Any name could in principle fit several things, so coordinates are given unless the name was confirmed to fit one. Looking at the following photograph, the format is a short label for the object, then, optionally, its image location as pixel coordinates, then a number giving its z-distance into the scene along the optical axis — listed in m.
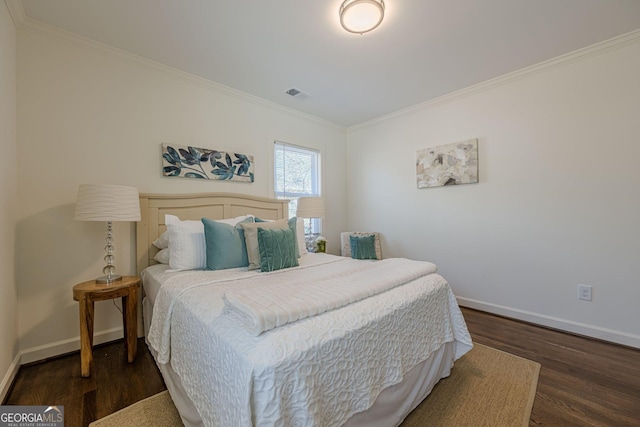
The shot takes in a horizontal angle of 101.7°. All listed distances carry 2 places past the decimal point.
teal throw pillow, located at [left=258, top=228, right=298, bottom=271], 2.02
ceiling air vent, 3.01
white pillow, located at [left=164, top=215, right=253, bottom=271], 2.03
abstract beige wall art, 2.97
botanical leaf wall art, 2.54
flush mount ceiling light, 1.72
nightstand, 1.74
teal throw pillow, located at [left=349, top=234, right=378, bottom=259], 3.56
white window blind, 3.49
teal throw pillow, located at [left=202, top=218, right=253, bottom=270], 2.04
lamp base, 1.91
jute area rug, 1.38
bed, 0.90
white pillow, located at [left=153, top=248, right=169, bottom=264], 2.21
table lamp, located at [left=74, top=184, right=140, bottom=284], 1.79
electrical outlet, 2.33
